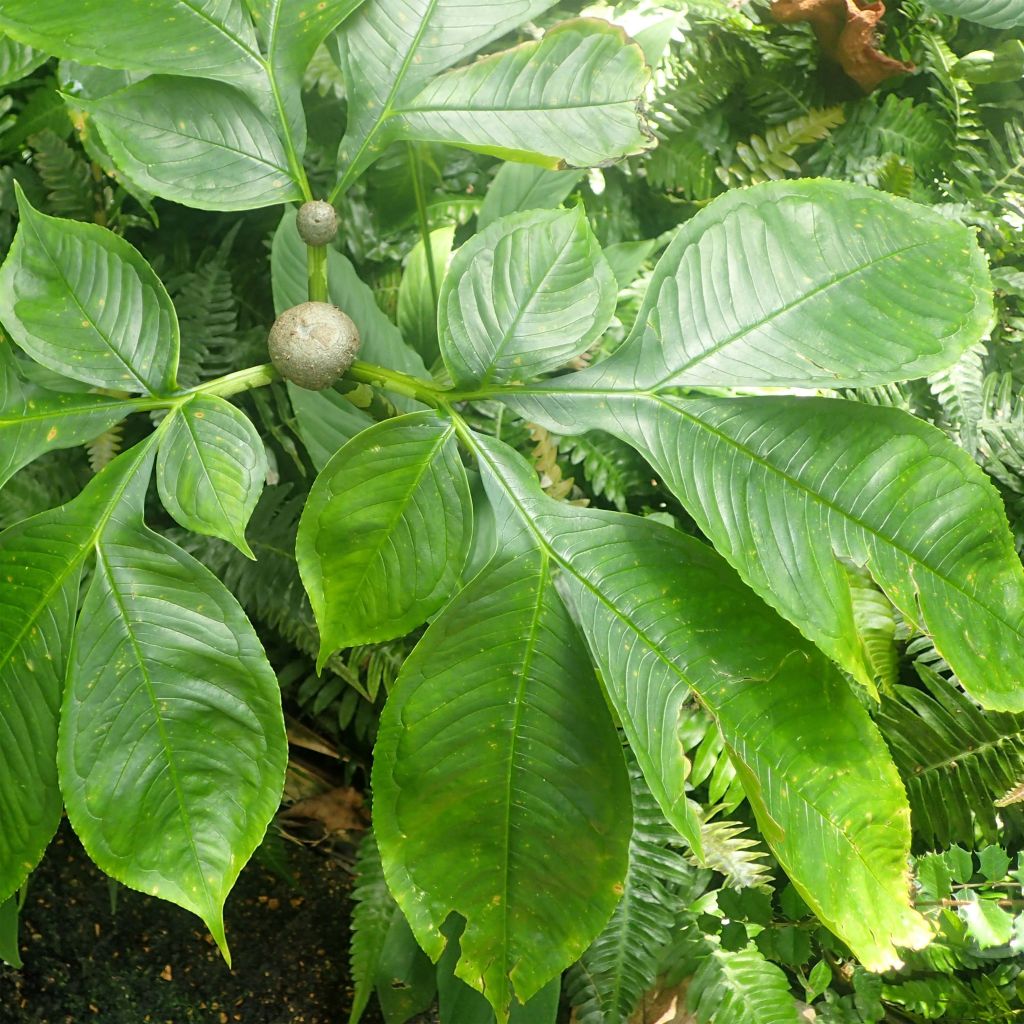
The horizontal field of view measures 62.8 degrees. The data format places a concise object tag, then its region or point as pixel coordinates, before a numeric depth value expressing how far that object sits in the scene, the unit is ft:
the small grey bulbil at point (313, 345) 2.52
